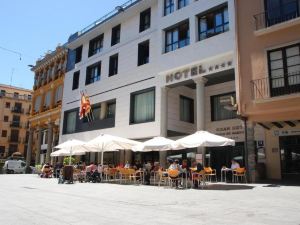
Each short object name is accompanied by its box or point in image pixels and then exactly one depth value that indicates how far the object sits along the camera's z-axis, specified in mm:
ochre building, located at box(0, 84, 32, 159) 70312
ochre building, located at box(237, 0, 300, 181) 16094
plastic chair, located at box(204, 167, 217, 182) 17625
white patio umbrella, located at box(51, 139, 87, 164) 22194
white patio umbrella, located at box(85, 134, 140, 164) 19703
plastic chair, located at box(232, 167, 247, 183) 16859
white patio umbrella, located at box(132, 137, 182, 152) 17092
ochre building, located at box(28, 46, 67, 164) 37156
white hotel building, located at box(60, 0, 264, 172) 20844
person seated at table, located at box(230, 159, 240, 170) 17609
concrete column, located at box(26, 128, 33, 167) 41500
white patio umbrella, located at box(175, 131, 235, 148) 14828
